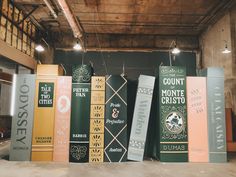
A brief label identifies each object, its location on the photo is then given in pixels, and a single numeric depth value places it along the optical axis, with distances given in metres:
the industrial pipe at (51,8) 6.42
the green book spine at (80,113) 5.15
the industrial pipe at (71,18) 5.70
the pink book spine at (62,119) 5.18
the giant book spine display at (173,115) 5.20
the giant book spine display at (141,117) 5.32
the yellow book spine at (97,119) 5.18
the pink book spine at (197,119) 5.23
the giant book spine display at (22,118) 5.19
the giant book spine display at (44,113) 5.19
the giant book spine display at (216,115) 5.23
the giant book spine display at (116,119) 5.21
